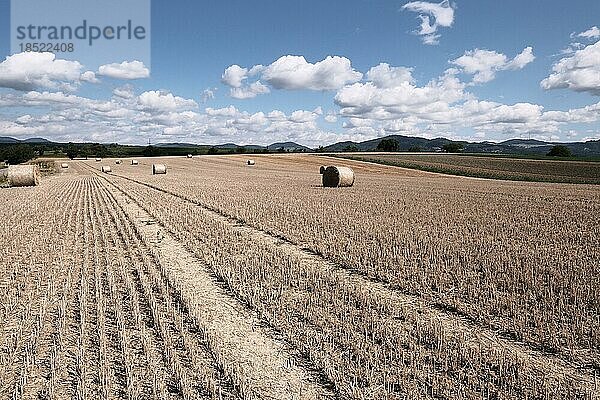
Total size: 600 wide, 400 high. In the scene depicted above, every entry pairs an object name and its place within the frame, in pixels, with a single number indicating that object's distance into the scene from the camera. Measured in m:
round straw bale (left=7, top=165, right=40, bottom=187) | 29.50
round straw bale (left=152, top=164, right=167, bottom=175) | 44.16
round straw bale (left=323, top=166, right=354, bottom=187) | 27.45
